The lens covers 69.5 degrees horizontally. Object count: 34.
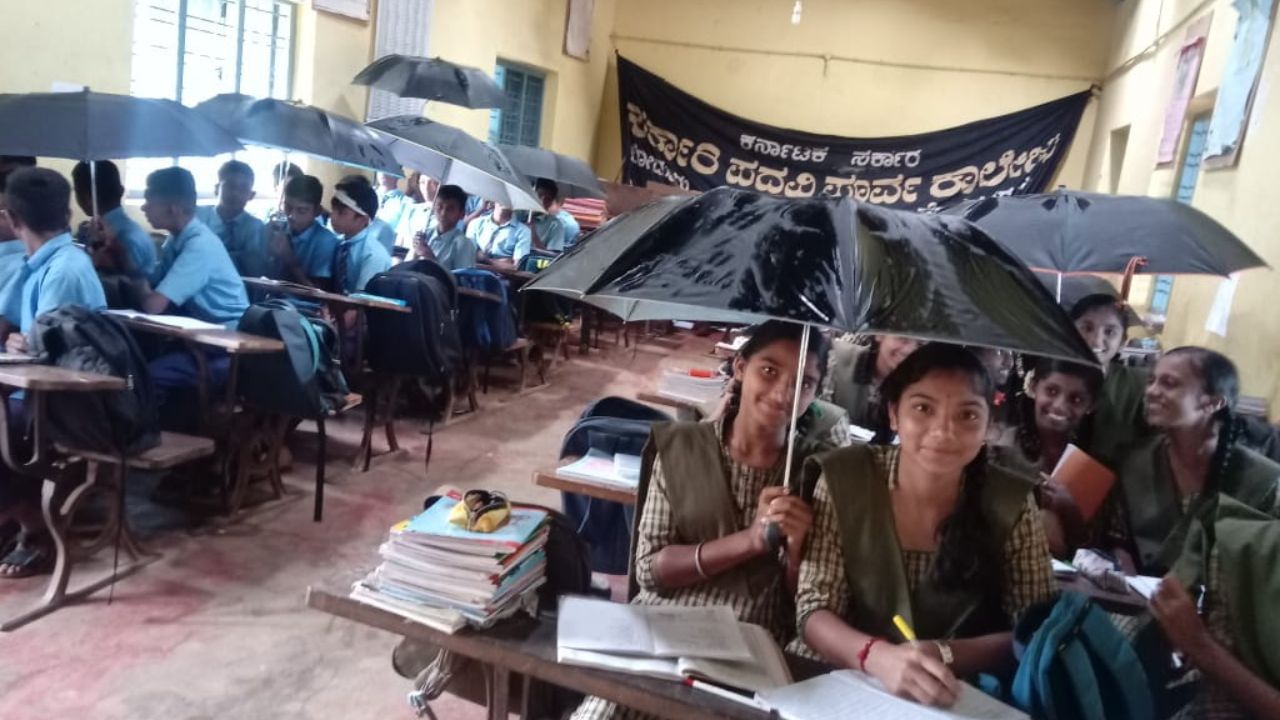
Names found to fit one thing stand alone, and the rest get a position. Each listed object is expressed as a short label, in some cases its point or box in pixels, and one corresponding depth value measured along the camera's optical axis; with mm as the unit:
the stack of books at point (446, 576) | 1548
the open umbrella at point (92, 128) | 3195
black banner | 10516
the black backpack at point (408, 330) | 4719
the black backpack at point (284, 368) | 3602
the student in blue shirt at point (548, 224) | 8039
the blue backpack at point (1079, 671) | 1392
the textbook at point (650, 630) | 1487
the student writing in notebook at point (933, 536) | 1652
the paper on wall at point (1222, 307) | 4105
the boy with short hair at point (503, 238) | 7441
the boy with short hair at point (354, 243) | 5148
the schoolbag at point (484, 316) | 5793
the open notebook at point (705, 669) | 1435
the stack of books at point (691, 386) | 3324
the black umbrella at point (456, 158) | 4838
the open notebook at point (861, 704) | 1363
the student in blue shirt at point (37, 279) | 3098
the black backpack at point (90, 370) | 2908
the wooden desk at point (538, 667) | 1388
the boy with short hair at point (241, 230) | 4930
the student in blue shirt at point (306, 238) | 5051
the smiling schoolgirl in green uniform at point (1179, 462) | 2348
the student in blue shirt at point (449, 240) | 6234
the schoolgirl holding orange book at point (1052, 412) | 2553
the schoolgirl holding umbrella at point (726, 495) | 1869
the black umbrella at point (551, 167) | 7992
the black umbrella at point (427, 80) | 6000
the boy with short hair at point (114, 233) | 3885
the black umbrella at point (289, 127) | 4504
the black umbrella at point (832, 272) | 1405
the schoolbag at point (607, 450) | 2576
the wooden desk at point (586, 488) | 2324
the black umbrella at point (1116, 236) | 2799
